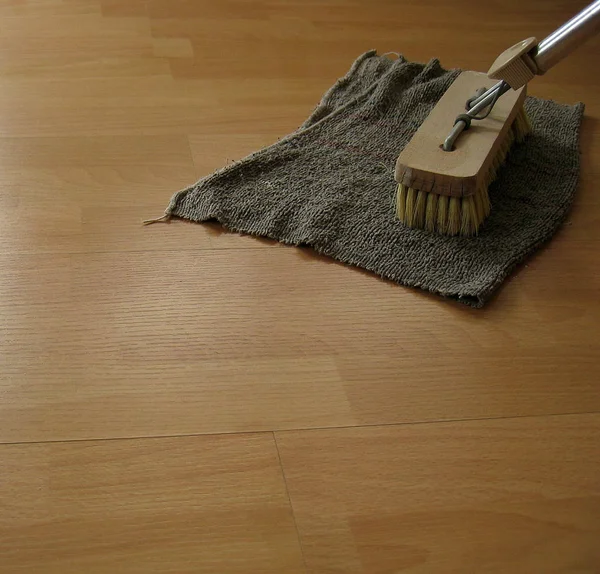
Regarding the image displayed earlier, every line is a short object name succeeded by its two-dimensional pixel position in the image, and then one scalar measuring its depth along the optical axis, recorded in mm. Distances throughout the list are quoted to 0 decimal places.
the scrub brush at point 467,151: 977
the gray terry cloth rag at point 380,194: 983
